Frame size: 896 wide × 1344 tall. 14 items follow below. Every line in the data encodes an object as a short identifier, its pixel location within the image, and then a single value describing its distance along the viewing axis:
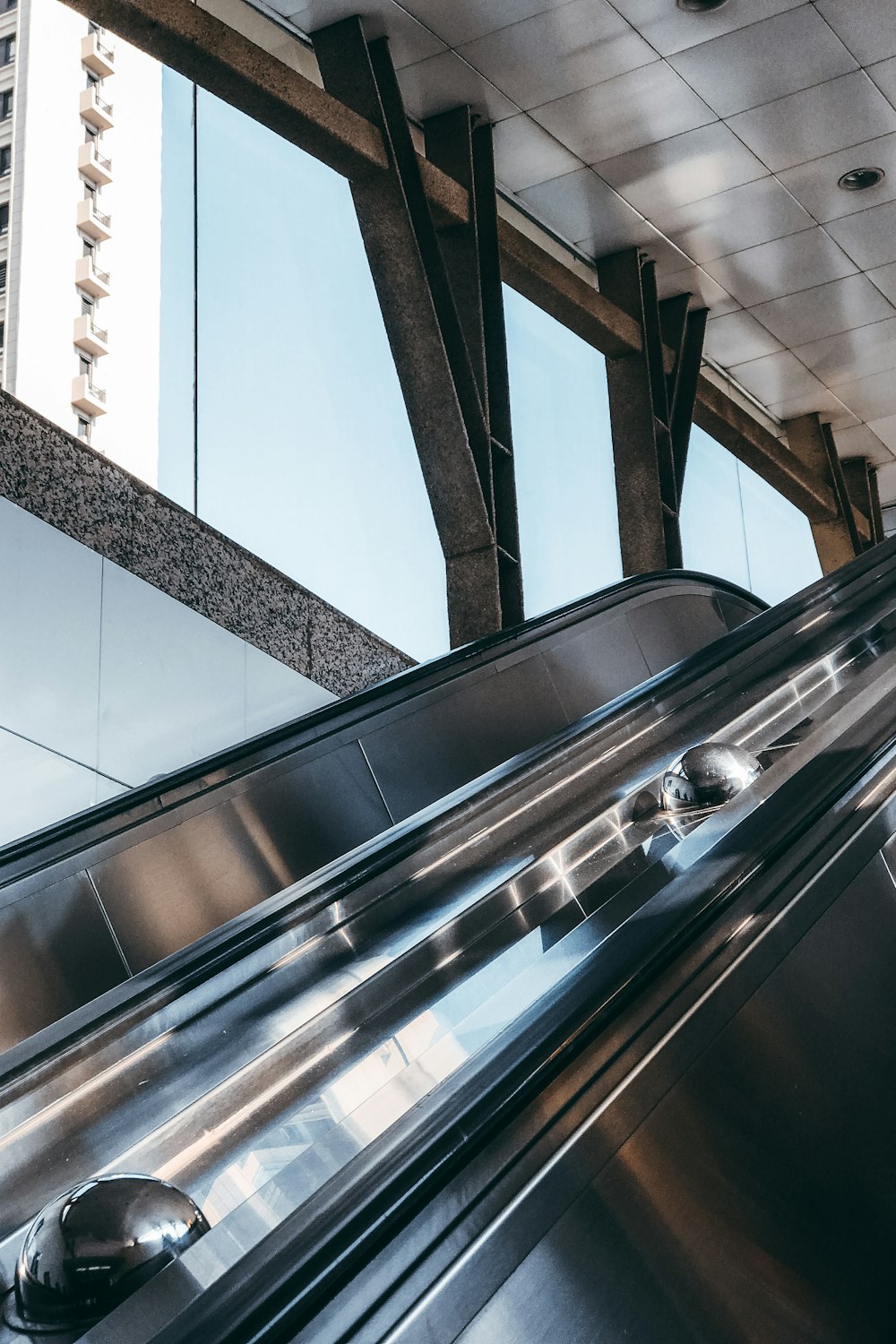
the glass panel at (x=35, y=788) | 5.44
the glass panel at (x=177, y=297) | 8.70
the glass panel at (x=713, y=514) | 16.11
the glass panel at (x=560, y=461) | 13.10
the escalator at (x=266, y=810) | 3.99
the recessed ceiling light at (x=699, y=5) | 9.20
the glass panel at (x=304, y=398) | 9.36
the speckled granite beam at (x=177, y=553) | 5.93
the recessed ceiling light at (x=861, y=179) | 11.48
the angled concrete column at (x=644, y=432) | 12.59
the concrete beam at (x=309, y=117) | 7.80
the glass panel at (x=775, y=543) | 18.02
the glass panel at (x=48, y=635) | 5.64
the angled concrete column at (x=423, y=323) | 9.40
